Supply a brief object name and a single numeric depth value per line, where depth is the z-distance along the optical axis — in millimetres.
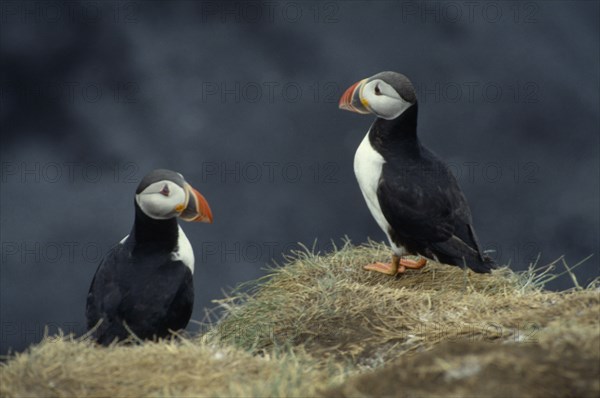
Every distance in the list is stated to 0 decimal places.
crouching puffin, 15172
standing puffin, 18375
